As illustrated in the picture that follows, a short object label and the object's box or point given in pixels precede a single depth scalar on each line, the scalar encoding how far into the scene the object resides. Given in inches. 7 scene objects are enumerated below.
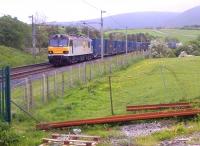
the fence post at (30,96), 764.6
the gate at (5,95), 633.6
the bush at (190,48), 3545.8
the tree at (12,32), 2588.6
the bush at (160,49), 3241.4
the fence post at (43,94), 856.9
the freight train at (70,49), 1875.0
